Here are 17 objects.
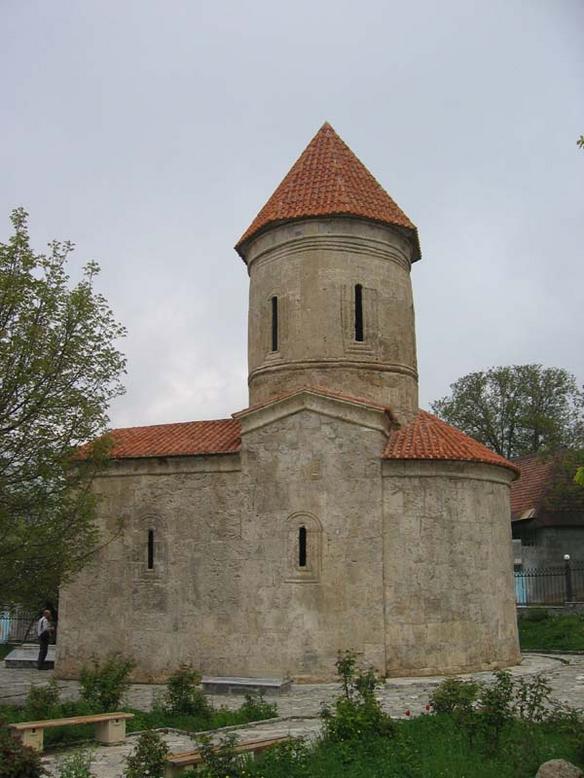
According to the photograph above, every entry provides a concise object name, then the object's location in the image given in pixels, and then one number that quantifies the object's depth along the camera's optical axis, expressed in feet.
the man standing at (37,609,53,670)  56.07
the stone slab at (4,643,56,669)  57.52
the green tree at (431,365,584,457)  121.49
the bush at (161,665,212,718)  34.60
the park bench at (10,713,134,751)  28.71
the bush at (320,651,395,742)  26.40
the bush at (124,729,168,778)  22.18
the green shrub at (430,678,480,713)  29.40
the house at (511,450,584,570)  89.45
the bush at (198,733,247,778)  21.95
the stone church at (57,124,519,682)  46.24
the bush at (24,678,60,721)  33.40
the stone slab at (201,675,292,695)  41.78
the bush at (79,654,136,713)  34.40
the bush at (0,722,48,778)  22.08
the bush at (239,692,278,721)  33.75
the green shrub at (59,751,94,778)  22.40
